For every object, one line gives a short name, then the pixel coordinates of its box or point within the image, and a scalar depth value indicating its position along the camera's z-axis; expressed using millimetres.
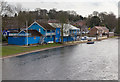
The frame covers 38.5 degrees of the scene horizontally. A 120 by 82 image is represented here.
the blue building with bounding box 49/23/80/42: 66562
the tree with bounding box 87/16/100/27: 134500
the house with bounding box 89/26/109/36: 109750
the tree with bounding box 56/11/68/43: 65750
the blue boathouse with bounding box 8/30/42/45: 51969
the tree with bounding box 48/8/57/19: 159650
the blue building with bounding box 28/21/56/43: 60291
